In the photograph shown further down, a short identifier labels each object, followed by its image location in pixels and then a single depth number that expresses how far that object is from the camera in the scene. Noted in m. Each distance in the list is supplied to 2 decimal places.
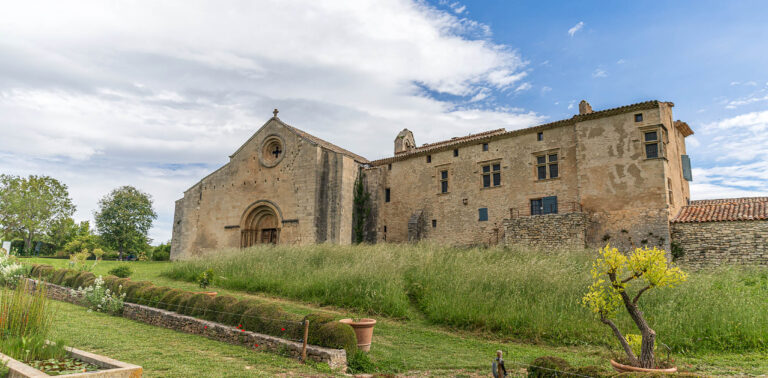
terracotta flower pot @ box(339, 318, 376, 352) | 7.72
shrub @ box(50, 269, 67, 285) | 13.59
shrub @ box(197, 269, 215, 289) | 14.61
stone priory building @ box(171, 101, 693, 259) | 18.09
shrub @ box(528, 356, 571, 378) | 5.22
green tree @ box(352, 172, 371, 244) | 25.60
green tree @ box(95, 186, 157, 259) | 35.75
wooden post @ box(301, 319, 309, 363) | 6.95
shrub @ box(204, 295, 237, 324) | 8.90
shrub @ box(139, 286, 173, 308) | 10.50
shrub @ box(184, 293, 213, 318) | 9.27
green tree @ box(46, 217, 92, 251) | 41.03
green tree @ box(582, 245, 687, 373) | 5.83
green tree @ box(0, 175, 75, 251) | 37.12
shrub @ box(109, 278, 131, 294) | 11.75
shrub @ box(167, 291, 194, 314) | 9.71
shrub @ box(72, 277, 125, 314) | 10.95
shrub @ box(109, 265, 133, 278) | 17.08
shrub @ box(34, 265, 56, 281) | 14.40
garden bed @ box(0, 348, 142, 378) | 4.34
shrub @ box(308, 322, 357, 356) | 7.13
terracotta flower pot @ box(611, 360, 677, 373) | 5.43
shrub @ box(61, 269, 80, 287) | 13.01
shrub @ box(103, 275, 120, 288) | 12.07
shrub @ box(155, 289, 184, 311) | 10.12
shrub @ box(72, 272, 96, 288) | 12.21
